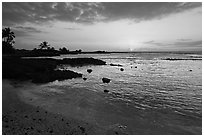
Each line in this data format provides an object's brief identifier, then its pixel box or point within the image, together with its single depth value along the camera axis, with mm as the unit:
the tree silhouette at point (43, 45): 129262
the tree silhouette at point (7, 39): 70269
